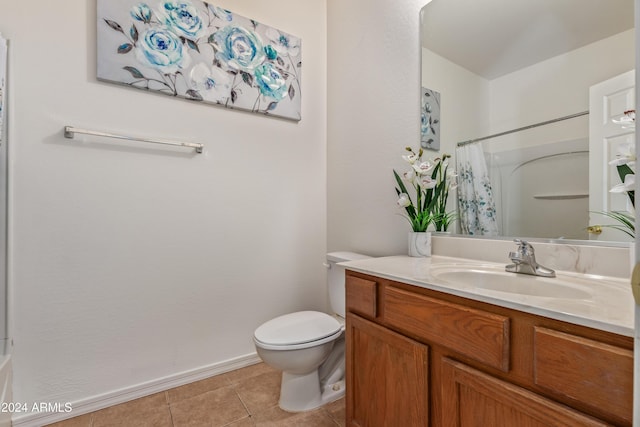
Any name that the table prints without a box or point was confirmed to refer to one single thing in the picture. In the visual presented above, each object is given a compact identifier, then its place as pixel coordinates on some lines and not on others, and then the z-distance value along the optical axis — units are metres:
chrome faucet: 0.93
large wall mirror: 0.92
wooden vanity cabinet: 0.54
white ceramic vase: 1.37
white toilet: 1.30
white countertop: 0.55
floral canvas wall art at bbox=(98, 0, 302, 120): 1.44
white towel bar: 1.33
